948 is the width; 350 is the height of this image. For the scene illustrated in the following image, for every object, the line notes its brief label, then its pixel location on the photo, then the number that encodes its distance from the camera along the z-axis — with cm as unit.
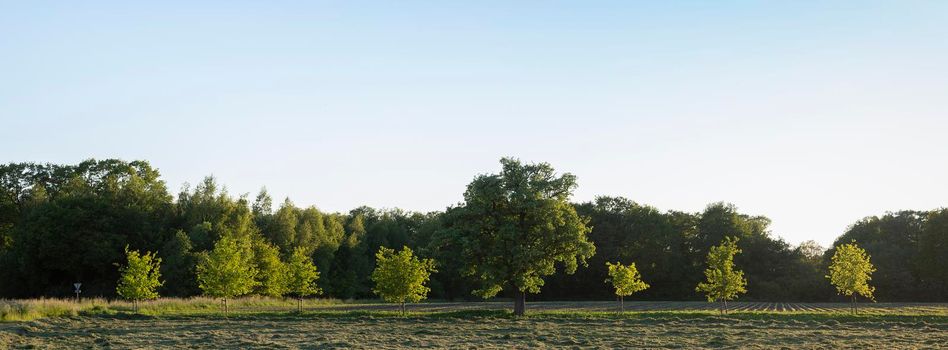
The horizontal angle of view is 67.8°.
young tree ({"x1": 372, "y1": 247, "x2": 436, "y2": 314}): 5594
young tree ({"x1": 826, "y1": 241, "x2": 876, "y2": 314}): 5766
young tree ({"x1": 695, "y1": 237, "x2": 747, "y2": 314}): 5744
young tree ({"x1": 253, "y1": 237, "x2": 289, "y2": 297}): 6481
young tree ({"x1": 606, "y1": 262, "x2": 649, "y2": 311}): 5903
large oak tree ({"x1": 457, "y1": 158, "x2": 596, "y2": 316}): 5369
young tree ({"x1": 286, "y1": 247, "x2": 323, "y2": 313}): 5853
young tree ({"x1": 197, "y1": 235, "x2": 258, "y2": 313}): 5494
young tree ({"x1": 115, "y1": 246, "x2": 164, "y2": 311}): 5400
